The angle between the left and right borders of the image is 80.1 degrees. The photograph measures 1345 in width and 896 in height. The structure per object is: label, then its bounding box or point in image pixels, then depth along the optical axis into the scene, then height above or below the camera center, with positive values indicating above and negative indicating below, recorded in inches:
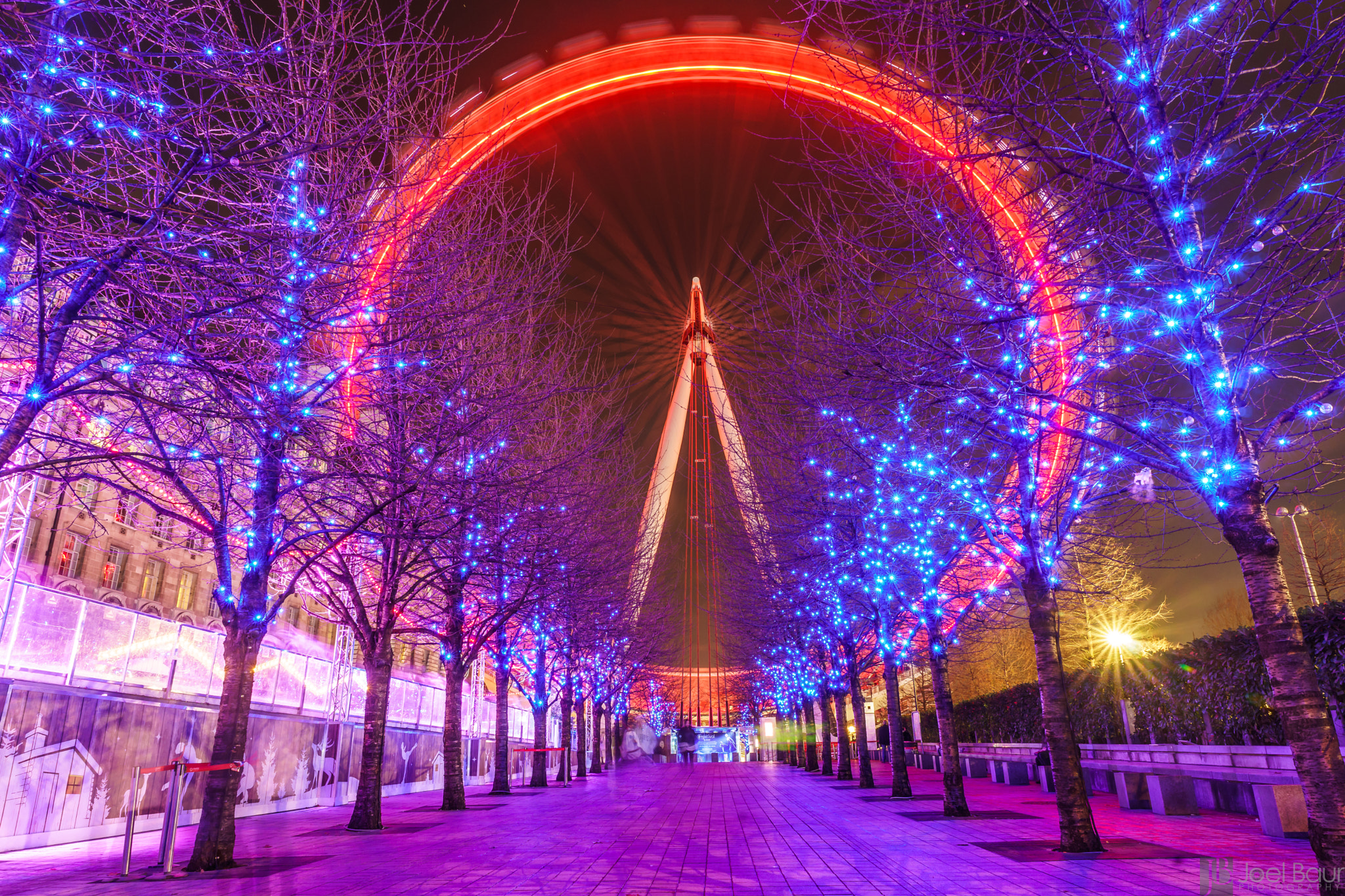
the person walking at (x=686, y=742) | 2509.8 -37.7
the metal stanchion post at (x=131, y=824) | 318.7 -30.2
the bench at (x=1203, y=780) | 386.3 -39.6
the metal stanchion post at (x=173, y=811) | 332.2 -26.4
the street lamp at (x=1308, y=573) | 1068.5 +187.0
